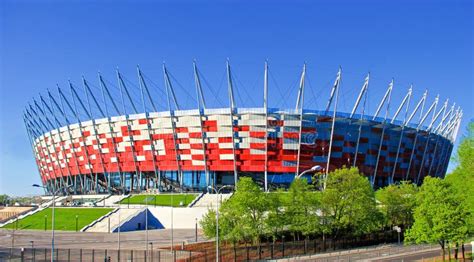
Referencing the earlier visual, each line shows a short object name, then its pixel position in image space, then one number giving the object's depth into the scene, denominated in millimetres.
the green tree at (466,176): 38216
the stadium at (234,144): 97125
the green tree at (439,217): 40375
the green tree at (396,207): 64750
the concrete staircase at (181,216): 77250
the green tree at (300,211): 52812
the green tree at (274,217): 50312
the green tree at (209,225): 48594
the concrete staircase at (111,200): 94500
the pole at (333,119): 92806
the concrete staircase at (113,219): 70438
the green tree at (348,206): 55125
